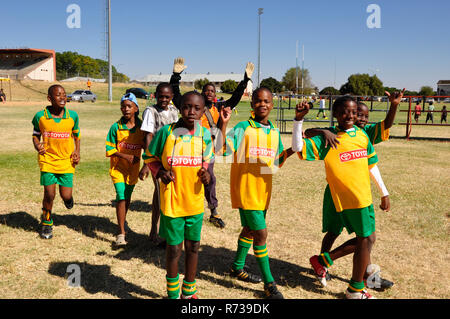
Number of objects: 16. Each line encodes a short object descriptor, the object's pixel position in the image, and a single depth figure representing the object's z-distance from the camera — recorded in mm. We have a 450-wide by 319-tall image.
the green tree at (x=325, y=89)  77325
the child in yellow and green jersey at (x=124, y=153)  4836
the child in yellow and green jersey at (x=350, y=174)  3414
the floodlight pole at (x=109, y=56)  41338
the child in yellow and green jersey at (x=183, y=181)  3242
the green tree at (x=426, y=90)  93000
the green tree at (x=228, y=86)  74269
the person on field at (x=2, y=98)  38356
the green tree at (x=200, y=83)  76250
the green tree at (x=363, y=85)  84500
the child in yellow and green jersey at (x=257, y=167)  3592
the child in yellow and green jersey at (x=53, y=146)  5164
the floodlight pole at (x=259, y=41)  45988
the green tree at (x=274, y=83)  88625
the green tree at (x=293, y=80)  91738
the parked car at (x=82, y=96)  41675
